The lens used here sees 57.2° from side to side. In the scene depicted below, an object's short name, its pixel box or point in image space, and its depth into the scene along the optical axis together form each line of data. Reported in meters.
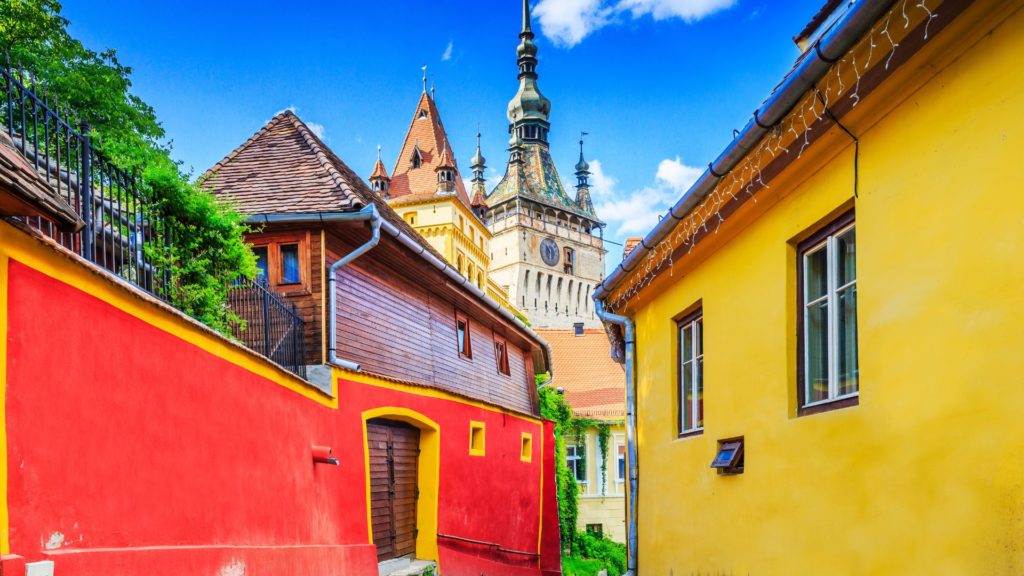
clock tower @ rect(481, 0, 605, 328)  95.25
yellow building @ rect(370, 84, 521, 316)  65.94
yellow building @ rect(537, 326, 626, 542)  40.66
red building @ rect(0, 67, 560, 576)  4.97
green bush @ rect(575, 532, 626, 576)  35.91
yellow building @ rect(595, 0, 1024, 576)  3.74
